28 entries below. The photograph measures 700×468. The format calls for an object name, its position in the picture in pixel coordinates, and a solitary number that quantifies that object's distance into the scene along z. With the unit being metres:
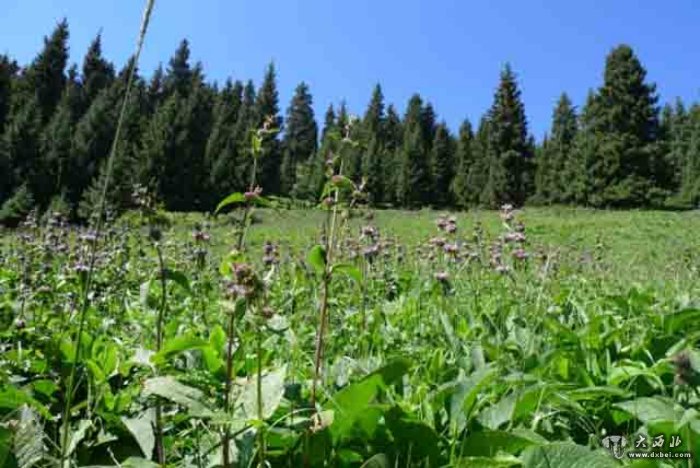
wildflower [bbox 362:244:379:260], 3.47
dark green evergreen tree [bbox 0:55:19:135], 41.06
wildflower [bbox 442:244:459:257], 2.98
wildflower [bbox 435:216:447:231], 2.94
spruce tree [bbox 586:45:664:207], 35.22
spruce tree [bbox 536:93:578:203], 46.81
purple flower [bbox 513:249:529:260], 2.95
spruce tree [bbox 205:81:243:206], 47.42
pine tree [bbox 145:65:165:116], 63.41
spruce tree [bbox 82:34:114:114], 55.78
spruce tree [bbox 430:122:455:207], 56.06
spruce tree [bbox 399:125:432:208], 53.06
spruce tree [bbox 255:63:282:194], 51.06
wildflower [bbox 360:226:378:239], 3.17
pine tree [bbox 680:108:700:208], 46.09
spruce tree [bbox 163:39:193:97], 65.81
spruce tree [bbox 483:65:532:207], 41.50
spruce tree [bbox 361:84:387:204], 52.53
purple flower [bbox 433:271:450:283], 2.78
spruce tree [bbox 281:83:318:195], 67.31
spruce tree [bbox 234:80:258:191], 45.95
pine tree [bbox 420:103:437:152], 64.75
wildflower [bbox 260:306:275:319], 0.91
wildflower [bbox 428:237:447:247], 3.30
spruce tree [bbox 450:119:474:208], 53.94
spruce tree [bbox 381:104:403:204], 54.12
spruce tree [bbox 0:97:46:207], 20.05
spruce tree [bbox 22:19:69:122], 52.66
